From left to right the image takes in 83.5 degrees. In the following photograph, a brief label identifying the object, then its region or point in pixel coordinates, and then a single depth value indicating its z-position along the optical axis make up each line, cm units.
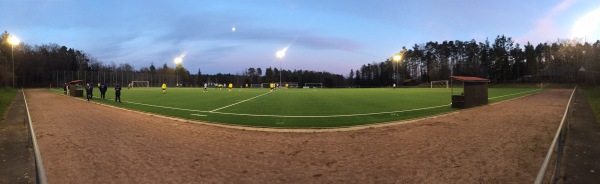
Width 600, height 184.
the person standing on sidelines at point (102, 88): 3122
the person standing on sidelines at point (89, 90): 3004
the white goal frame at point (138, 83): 11428
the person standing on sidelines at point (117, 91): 2644
